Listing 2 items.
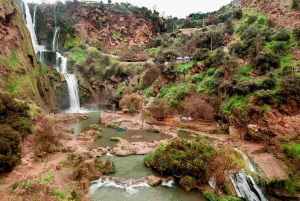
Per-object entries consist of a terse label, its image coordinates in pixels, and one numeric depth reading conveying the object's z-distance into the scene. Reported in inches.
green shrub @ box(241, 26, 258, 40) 1401.3
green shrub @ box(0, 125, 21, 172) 597.9
